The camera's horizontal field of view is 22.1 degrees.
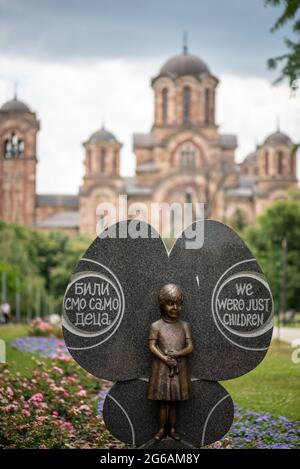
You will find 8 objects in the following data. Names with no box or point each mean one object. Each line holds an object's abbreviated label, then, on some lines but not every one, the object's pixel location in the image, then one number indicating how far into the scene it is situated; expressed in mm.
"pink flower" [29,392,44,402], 8391
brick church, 53688
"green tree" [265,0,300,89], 11750
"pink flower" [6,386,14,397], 8353
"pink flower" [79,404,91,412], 8473
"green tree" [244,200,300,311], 32500
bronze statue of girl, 6711
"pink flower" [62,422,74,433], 8004
